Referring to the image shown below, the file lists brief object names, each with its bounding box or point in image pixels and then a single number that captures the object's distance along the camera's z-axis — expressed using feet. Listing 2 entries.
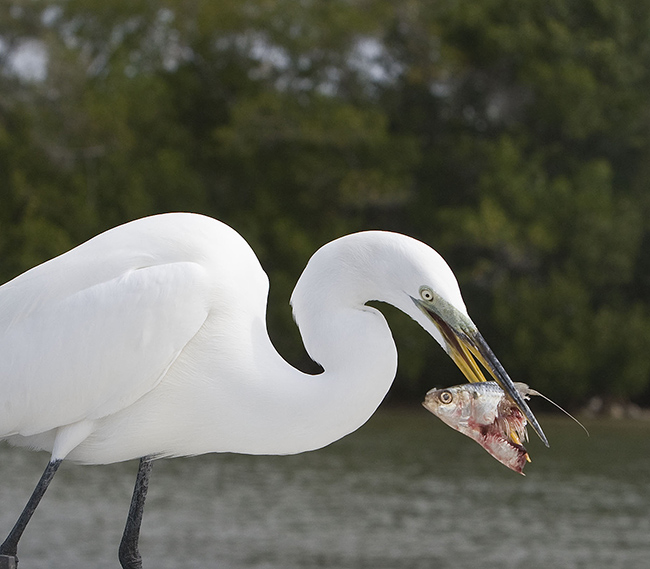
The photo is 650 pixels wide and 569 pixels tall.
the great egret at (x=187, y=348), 18.80
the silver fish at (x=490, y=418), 18.31
